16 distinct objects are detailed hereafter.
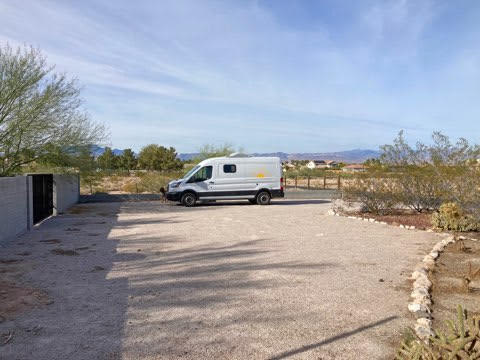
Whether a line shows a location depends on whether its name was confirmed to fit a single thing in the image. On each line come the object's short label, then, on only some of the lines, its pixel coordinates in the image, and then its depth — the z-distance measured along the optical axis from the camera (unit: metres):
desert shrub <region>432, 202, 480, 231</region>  11.77
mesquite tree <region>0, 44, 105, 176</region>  14.65
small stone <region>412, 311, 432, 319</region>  5.01
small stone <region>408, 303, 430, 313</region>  5.22
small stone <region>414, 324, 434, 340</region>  4.33
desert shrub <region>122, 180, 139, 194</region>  28.70
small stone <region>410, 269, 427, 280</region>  6.77
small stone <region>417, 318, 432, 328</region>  4.66
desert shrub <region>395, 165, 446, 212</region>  14.90
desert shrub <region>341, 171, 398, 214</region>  15.67
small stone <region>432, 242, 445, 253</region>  9.05
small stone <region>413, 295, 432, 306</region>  5.44
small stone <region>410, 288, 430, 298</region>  5.75
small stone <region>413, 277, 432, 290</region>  6.16
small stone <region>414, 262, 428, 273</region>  7.20
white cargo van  20.19
